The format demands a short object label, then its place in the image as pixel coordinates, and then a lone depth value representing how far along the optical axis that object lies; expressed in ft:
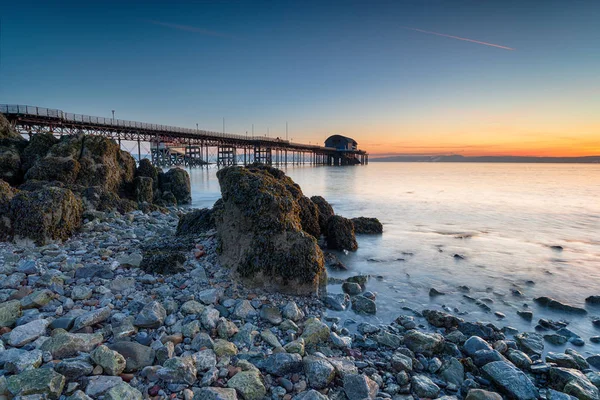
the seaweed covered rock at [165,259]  18.16
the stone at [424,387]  10.36
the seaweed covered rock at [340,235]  29.57
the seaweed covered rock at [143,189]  47.18
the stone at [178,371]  9.78
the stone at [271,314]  14.06
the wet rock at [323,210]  31.50
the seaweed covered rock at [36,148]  44.93
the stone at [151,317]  12.59
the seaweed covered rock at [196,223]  26.99
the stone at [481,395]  9.95
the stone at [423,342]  12.70
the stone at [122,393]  8.62
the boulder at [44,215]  22.43
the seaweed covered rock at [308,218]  29.58
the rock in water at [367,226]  37.27
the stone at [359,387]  9.90
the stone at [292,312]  14.57
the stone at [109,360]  9.71
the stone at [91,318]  12.01
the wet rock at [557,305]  18.00
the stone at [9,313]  11.82
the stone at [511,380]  10.44
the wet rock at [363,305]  16.61
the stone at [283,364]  10.71
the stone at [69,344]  10.25
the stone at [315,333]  12.81
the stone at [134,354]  10.24
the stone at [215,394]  8.99
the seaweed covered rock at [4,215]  22.19
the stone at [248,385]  9.50
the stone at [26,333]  10.69
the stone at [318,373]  10.28
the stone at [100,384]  8.84
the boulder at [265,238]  17.39
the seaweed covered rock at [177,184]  58.13
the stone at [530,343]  13.46
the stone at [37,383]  8.40
